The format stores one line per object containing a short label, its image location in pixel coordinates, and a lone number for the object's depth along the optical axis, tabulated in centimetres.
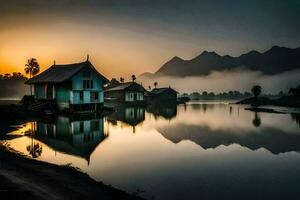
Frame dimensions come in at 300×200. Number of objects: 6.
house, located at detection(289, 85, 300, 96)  7938
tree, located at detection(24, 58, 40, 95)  8406
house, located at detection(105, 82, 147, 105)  7875
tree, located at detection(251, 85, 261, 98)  10312
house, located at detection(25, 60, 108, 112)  4506
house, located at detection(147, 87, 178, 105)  10206
